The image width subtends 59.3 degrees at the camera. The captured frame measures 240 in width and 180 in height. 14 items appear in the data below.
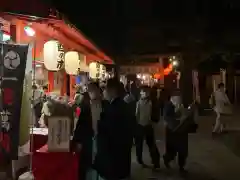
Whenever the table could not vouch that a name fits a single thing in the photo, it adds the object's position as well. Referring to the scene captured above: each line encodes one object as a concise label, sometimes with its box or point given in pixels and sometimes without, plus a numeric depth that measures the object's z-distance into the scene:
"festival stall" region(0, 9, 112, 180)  3.74
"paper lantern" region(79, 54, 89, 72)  11.84
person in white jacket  10.21
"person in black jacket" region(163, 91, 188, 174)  6.14
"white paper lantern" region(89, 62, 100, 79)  13.41
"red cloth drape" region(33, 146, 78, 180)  3.72
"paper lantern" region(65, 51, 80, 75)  8.86
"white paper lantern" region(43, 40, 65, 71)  6.62
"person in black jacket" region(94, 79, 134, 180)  3.48
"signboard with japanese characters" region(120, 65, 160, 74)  20.30
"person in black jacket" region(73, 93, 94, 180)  4.17
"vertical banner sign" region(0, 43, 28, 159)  3.89
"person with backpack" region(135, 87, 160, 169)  6.62
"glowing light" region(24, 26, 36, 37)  6.04
